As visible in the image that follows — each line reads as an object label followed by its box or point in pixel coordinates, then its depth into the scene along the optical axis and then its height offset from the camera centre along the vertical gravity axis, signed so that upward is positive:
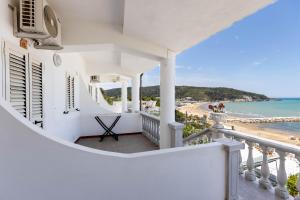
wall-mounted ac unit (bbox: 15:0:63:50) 1.87 +0.89
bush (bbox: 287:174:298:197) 2.27 -1.20
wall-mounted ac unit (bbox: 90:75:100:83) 8.76 +0.99
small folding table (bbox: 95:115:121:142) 5.72 -1.00
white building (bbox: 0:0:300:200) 1.06 -0.24
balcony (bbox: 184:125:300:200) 1.85 -0.89
